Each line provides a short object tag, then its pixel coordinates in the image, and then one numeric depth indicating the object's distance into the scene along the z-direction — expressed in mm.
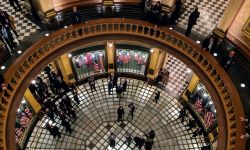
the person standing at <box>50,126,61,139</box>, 9916
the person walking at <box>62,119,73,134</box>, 10119
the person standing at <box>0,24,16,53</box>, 8745
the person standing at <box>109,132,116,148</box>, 9898
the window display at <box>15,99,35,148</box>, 9850
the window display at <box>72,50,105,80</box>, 11327
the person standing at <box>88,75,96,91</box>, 11183
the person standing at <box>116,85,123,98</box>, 11129
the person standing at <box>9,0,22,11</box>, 10341
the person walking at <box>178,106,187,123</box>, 10656
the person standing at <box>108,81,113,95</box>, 11100
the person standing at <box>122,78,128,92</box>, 11149
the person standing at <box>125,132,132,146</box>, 10025
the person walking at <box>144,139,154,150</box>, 9777
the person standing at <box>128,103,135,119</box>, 10509
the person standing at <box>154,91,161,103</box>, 11084
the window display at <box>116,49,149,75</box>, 11488
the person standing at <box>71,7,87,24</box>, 9416
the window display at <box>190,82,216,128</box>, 10182
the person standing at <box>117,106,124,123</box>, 10332
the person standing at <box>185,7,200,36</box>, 9013
